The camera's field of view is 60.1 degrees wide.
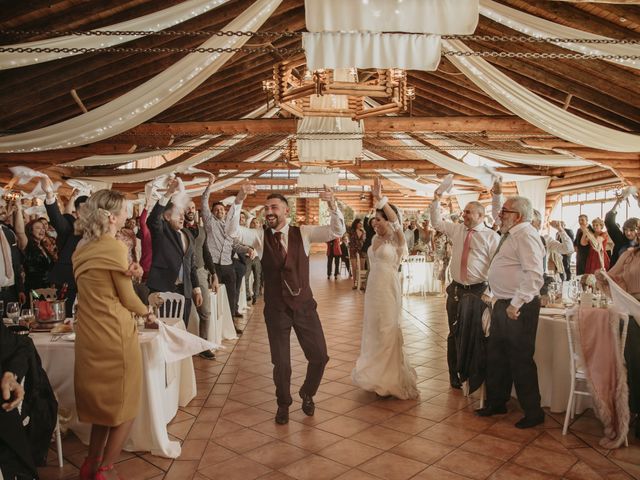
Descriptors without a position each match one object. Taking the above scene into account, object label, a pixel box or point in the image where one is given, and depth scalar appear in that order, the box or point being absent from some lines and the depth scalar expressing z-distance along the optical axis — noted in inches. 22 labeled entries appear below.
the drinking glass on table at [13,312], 128.6
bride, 163.6
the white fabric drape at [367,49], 143.9
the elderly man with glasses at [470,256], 165.8
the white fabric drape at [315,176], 442.1
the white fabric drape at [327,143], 319.0
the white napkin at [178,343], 127.6
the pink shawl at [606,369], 131.6
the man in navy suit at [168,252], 176.4
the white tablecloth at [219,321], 209.2
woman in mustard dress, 98.9
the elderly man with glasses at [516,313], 140.3
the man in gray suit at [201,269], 209.8
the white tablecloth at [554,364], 153.4
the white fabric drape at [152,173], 389.1
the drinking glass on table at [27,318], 135.0
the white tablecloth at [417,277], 423.8
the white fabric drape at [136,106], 196.5
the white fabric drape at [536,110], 214.1
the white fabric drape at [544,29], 161.8
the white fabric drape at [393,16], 136.8
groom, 142.8
